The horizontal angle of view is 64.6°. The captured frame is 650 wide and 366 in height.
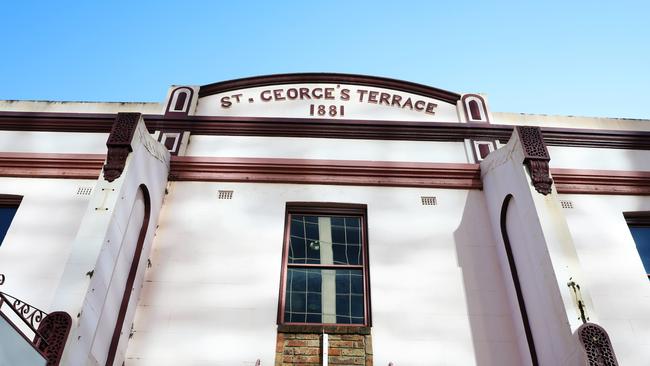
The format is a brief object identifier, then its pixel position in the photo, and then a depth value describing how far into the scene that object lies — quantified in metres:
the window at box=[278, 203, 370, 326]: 7.70
